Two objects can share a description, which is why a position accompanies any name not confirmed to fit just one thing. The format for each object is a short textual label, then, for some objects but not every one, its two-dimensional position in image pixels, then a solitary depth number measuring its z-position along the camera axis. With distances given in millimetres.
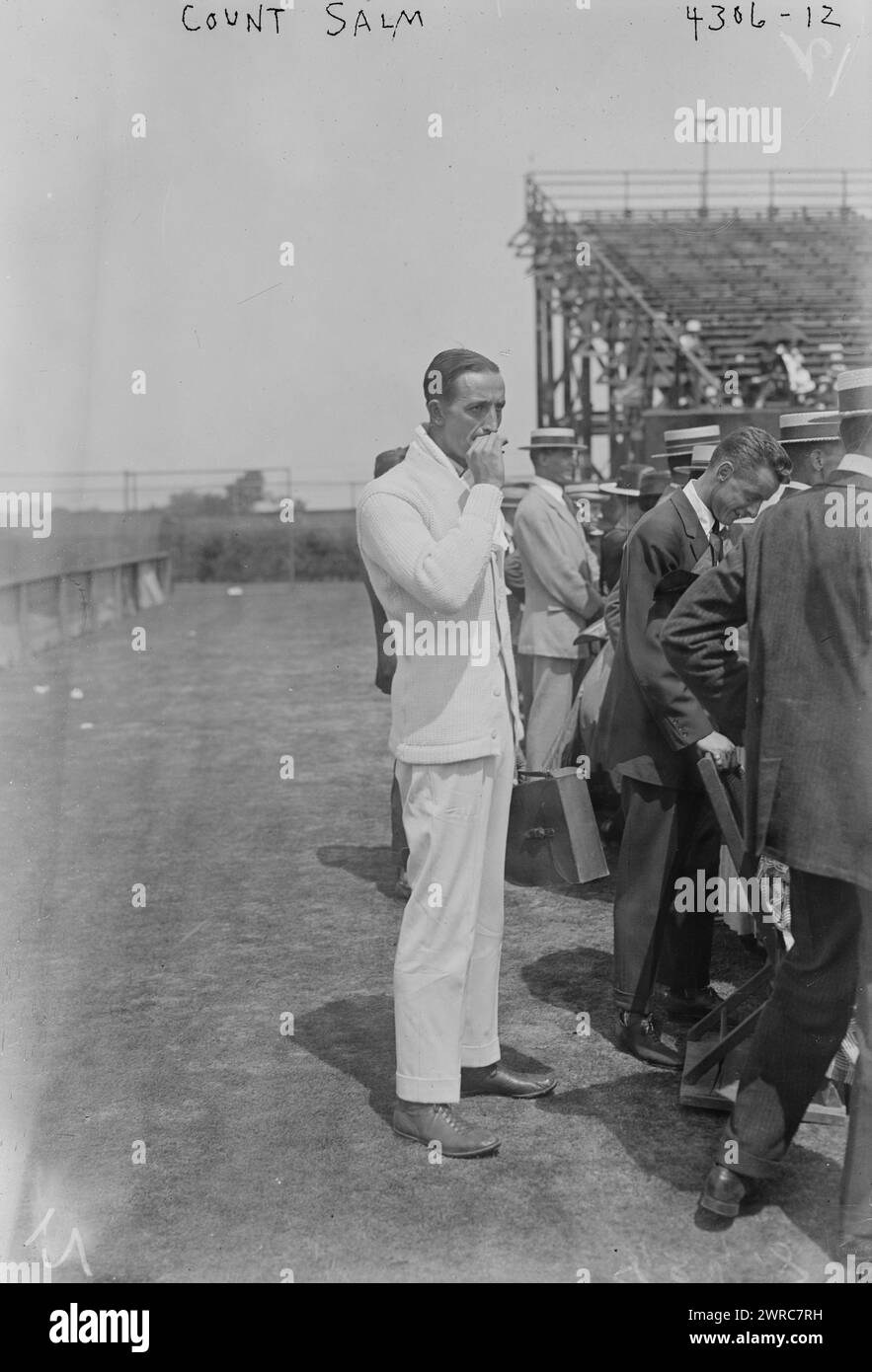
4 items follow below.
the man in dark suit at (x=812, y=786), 3115
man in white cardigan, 3703
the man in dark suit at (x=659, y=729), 4230
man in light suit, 7156
